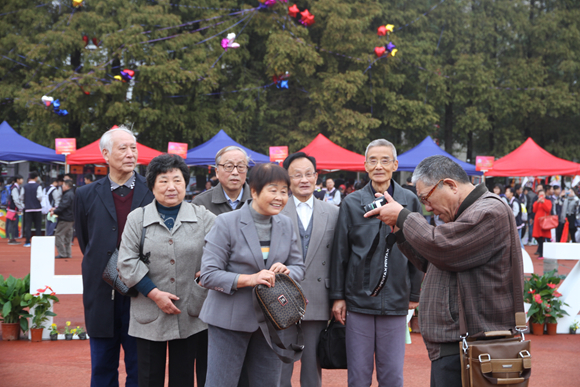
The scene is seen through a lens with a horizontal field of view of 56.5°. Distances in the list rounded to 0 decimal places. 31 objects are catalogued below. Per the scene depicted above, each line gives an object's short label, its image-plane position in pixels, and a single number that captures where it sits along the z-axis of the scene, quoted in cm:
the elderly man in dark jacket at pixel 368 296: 349
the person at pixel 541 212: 1370
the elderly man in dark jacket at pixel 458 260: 248
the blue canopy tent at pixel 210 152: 1603
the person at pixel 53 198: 1465
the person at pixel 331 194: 1697
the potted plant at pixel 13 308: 579
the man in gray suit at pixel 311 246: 356
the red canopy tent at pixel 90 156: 1478
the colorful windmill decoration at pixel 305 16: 1959
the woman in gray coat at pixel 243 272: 281
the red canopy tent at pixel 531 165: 1670
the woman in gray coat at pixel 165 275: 315
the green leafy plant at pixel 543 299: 648
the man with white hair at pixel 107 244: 351
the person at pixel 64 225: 1227
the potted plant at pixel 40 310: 581
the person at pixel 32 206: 1402
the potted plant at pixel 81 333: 595
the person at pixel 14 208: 1485
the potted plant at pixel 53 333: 593
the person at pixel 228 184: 404
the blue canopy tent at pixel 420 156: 1688
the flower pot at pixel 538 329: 654
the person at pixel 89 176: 1744
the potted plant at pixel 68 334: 594
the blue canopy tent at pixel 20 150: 1502
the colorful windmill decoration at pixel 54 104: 1767
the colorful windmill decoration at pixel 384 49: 2095
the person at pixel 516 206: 1522
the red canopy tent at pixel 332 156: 1641
